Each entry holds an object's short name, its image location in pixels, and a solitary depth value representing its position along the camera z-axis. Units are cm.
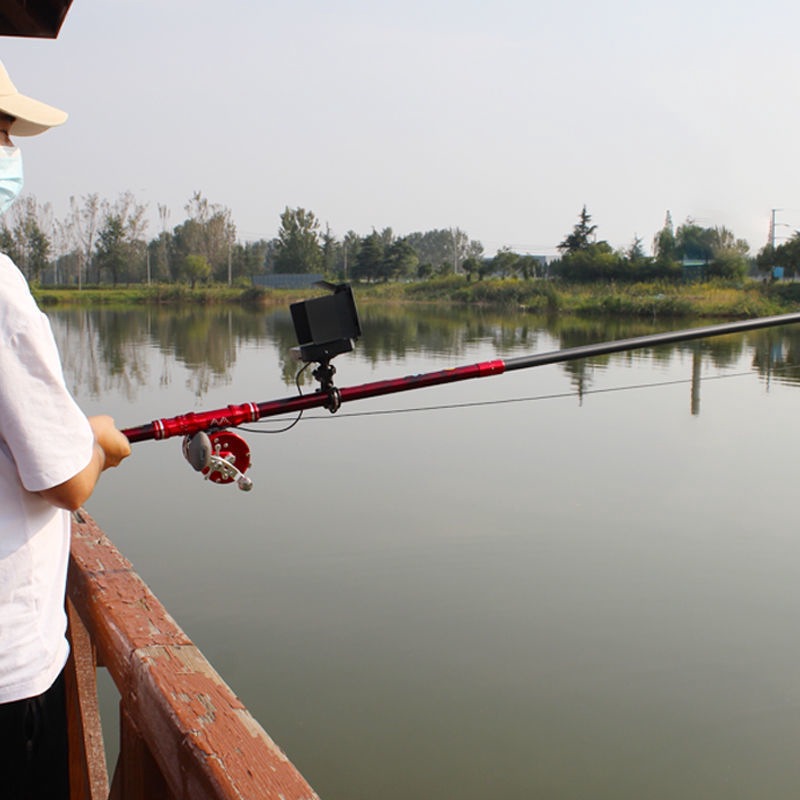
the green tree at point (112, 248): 5762
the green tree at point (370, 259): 5969
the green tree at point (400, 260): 5944
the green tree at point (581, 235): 4922
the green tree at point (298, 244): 6525
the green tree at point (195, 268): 5749
